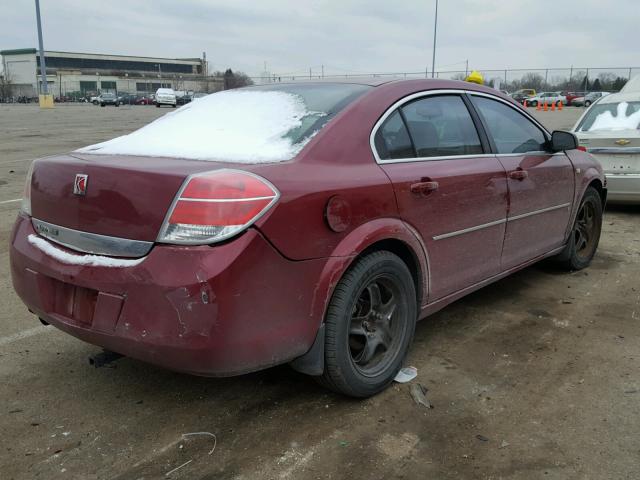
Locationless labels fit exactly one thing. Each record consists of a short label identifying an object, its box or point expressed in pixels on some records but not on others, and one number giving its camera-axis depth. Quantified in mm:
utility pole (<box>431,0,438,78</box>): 36612
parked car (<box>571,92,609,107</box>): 46469
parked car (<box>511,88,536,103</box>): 51841
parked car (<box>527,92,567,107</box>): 48219
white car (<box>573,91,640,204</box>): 7087
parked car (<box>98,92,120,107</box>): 57478
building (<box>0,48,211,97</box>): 103188
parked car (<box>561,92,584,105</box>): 50344
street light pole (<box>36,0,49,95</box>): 40156
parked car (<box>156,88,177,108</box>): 49962
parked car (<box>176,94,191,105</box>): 56438
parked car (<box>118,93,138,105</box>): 64562
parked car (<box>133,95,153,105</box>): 67188
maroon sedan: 2346
